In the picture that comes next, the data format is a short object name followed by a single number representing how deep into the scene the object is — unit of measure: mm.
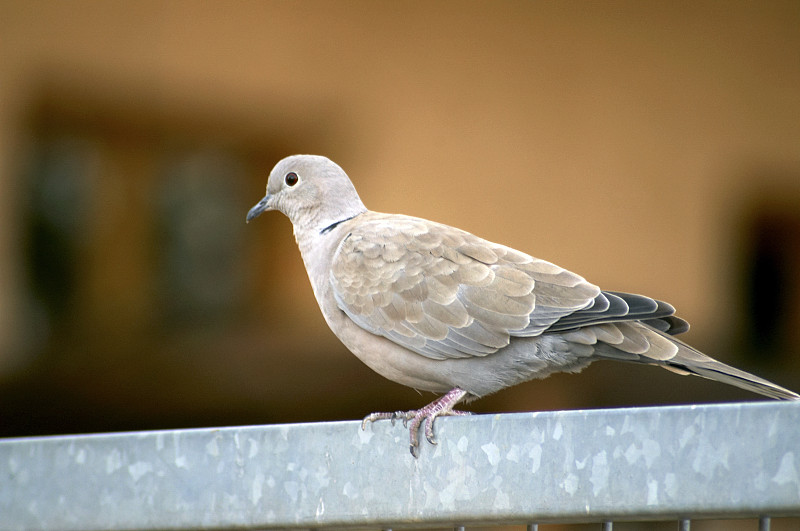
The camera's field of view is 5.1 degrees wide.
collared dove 3450
